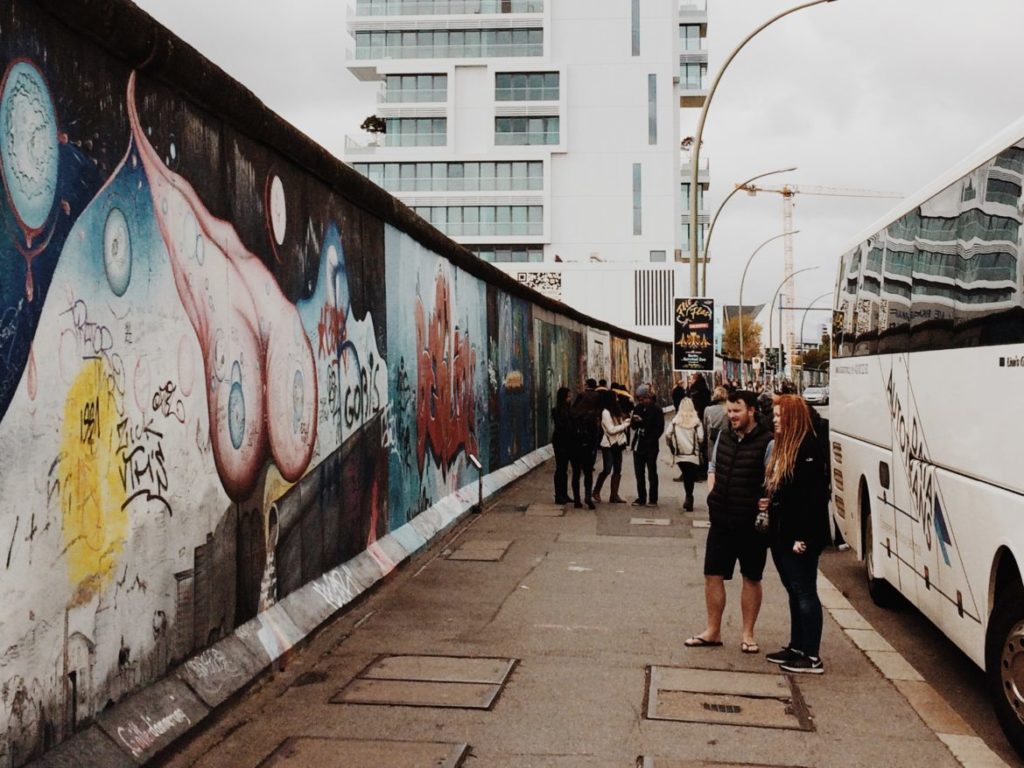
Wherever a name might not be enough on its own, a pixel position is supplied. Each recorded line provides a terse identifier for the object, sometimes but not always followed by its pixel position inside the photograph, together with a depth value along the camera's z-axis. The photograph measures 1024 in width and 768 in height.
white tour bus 6.24
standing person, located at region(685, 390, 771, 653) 8.09
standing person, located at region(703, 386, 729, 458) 16.86
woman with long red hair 7.67
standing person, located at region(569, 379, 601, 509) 16.75
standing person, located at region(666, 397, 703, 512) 16.97
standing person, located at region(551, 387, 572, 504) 16.75
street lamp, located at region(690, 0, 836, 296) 19.92
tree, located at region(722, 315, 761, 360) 130.05
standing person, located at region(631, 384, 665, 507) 16.92
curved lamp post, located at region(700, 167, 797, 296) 31.67
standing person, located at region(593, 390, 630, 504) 17.14
